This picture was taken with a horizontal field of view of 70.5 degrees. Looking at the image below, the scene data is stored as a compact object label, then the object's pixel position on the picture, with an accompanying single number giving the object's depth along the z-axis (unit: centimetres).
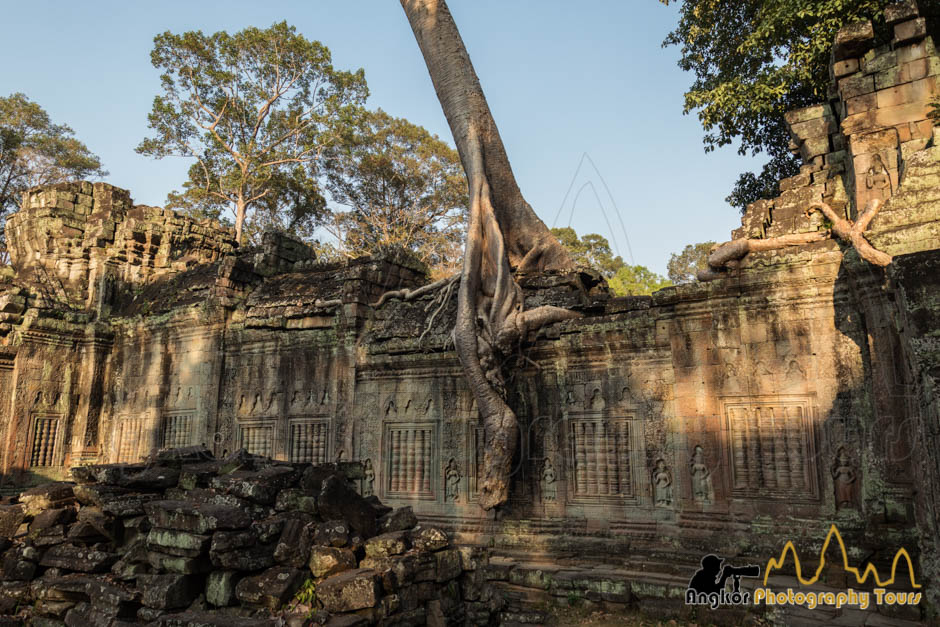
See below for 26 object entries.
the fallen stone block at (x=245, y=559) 479
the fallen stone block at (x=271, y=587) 460
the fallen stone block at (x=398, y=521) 554
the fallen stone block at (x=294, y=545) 490
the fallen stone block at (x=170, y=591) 476
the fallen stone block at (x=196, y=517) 488
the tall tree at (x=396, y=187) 2844
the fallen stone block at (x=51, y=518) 595
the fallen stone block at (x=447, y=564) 522
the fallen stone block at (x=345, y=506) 530
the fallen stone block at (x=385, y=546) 501
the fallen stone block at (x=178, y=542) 484
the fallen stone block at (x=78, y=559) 548
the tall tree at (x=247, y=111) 2444
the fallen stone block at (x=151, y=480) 595
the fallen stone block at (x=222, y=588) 477
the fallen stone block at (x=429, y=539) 524
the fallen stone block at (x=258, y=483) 532
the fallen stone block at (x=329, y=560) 479
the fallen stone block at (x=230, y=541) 479
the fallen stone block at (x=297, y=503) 534
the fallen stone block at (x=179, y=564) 485
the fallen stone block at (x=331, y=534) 500
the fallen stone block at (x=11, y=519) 613
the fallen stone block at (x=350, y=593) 453
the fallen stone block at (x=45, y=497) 626
